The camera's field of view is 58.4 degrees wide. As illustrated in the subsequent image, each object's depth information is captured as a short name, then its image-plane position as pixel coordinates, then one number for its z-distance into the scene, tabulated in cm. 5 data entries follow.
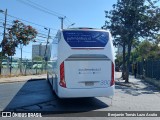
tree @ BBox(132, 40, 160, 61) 2226
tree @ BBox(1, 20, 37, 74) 1719
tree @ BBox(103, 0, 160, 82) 1243
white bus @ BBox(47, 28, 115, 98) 570
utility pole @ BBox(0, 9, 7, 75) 1735
